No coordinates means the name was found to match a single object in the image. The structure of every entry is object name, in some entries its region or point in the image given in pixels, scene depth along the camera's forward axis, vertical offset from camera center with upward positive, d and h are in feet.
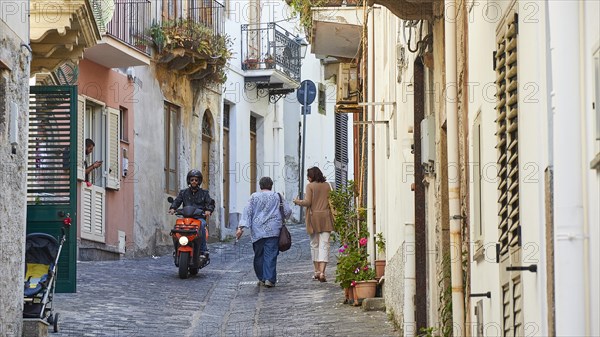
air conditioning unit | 76.23 +5.91
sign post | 132.77 +8.65
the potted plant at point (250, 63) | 114.42 +10.33
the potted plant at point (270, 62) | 114.32 +10.45
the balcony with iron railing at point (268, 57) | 114.62 +11.01
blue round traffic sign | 132.98 +9.28
